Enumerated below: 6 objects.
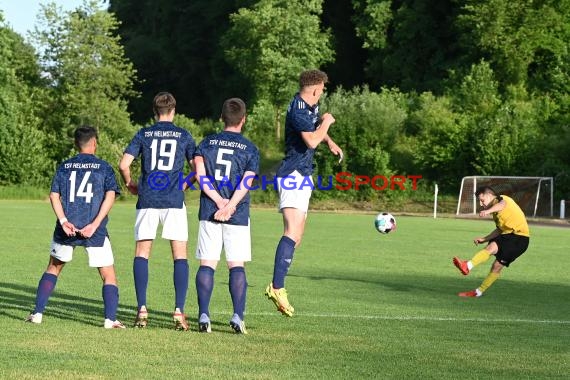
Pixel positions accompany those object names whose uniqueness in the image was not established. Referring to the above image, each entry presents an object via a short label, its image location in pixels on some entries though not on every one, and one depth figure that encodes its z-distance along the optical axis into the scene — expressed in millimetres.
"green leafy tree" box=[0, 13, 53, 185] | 57438
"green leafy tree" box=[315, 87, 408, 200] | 54688
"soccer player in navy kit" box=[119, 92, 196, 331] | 10055
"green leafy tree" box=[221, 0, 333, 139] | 66875
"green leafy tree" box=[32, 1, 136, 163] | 67125
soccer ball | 18359
